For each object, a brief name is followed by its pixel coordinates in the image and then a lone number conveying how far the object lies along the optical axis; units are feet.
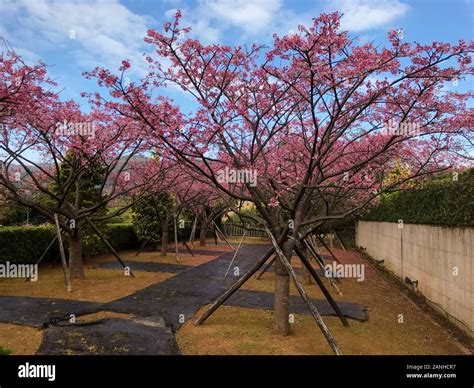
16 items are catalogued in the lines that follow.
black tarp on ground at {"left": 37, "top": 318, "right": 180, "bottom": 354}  16.65
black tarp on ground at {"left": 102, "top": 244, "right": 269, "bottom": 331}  24.44
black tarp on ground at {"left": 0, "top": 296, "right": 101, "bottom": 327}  21.94
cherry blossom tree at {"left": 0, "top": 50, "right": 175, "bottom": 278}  29.25
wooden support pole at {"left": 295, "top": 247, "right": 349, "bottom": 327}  22.12
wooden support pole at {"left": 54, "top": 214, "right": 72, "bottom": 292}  29.91
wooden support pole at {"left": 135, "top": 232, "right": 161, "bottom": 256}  54.73
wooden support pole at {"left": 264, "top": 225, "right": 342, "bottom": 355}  16.30
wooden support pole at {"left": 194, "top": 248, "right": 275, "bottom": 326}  22.01
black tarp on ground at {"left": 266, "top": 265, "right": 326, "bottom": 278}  42.46
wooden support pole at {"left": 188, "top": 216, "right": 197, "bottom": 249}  66.65
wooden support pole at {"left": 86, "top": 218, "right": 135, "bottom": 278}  35.98
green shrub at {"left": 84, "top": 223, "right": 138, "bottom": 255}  48.29
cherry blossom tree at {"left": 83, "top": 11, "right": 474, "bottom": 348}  17.07
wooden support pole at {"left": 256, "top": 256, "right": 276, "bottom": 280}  37.64
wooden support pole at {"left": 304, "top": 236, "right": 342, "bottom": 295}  32.65
